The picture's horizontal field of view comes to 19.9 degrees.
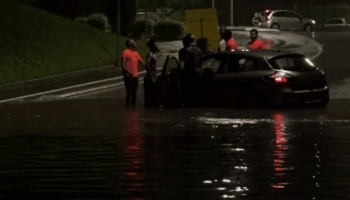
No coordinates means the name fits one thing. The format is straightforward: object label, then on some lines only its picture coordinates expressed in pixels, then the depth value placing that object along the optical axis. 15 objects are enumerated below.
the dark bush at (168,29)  56.47
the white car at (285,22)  62.66
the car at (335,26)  71.06
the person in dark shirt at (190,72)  22.03
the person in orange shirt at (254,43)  25.62
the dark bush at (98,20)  56.41
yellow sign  36.66
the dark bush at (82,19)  57.05
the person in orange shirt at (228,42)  25.81
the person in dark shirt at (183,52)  22.31
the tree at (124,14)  47.84
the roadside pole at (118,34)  34.34
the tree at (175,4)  75.94
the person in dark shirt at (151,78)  23.02
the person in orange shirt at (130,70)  23.33
